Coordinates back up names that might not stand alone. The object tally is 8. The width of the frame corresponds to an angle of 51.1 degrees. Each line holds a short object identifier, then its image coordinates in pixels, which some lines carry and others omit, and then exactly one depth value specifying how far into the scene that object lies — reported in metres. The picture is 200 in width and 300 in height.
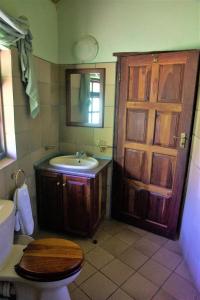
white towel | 1.78
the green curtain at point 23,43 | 1.42
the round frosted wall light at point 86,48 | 2.22
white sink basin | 2.15
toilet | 1.31
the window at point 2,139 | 1.81
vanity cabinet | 2.07
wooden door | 1.98
